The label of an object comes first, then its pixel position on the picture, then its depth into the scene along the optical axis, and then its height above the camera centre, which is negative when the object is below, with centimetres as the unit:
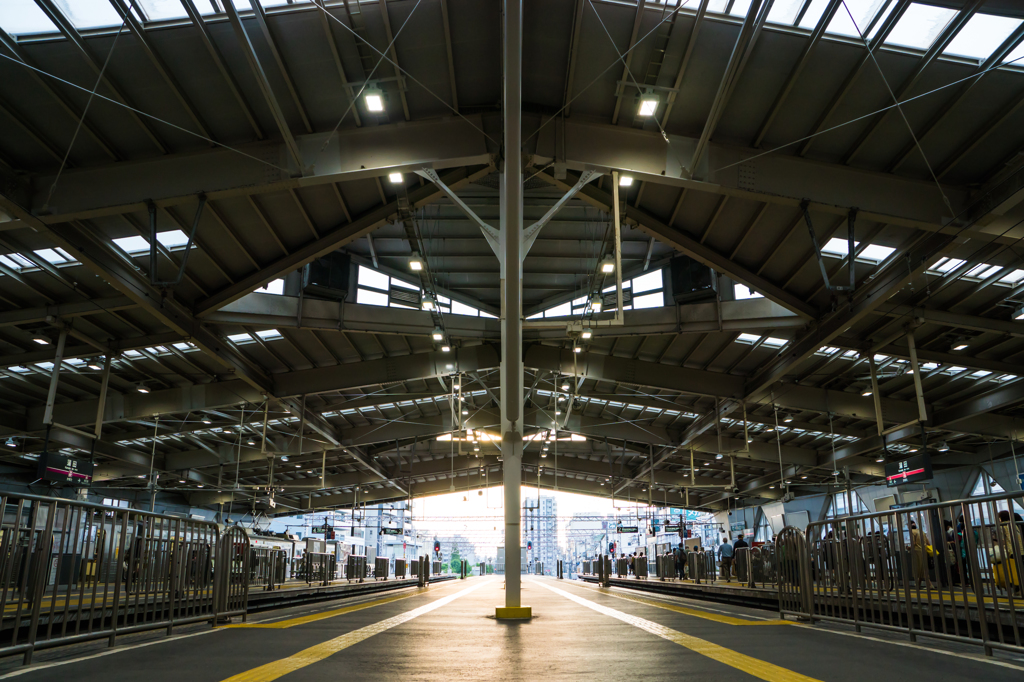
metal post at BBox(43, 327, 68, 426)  1388 +312
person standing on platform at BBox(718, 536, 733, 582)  2681 -214
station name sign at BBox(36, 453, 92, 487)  1552 +121
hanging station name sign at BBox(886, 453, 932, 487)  1650 +97
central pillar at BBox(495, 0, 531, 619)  780 +323
